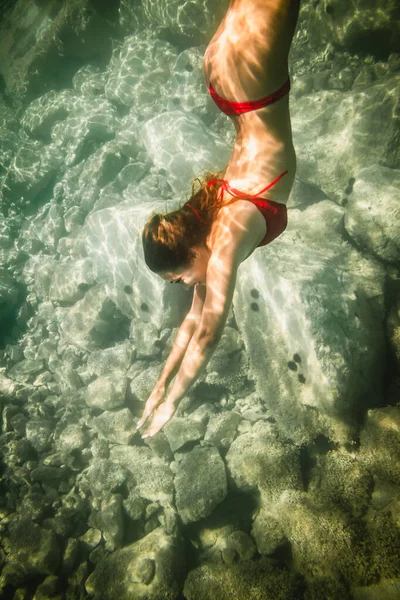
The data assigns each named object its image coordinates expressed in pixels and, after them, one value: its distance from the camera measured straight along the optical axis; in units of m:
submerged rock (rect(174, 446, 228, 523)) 4.32
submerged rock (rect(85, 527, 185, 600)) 3.72
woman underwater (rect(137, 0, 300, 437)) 1.76
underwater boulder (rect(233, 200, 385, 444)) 3.94
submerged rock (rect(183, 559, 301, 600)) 3.32
